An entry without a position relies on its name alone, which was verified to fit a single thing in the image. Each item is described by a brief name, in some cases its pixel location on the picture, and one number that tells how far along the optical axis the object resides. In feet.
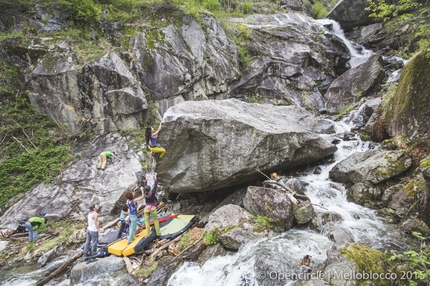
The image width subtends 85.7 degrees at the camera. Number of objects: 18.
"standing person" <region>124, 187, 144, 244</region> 24.23
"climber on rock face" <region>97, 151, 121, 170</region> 42.53
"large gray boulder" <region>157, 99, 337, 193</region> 25.95
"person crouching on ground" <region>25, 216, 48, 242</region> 30.97
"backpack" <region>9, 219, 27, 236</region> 32.48
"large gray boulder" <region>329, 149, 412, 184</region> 24.41
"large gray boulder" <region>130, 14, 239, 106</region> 52.90
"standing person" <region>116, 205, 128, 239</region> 25.98
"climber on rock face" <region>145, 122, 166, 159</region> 25.43
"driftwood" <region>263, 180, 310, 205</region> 24.12
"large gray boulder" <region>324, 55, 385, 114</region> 51.29
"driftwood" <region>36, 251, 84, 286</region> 22.06
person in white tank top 23.75
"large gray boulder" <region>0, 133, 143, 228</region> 35.91
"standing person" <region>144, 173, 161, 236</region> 23.89
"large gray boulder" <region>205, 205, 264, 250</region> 19.80
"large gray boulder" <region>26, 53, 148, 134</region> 46.11
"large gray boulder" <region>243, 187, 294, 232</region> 21.80
